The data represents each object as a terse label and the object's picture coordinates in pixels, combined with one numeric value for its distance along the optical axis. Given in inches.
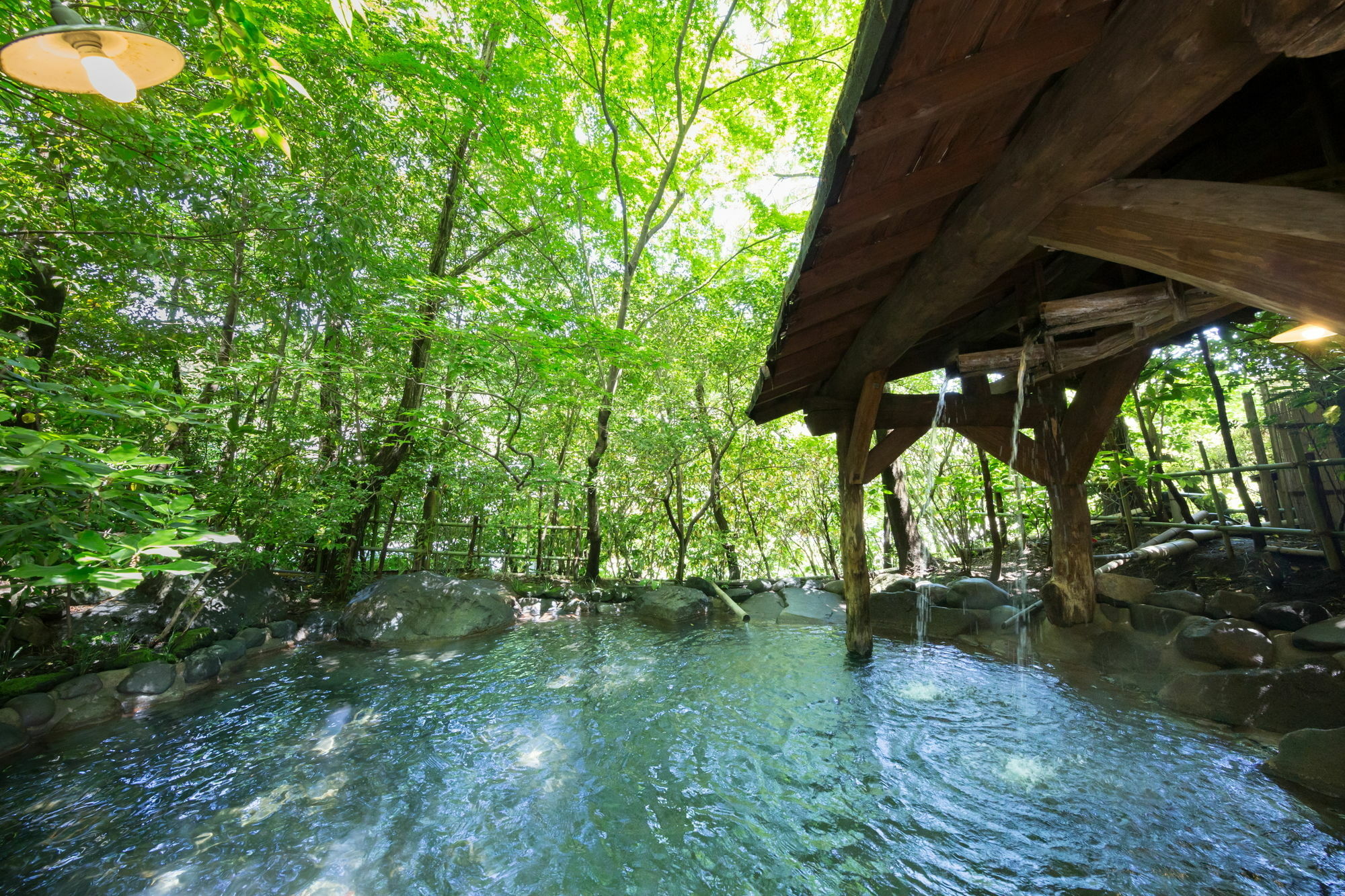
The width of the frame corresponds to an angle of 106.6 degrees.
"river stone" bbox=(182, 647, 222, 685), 192.1
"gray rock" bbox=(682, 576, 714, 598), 366.6
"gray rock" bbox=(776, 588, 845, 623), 309.6
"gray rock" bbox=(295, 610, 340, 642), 265.0
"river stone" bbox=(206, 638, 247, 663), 206.5
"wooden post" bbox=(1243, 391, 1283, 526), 220.8
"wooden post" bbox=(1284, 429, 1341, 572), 165.5
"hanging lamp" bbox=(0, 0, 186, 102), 54.6
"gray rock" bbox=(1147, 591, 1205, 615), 170.4
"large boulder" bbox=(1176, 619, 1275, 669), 142.3
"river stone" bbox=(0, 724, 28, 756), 138.4
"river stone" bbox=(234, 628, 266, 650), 230.4
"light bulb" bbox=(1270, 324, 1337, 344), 104.8
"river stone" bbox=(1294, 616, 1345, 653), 130.3
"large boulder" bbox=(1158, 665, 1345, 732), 120.4
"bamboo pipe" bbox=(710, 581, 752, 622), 316.2
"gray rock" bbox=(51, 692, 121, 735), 157.6
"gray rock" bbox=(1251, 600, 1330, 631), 146.9
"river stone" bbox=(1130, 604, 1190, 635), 167.2
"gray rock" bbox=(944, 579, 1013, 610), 243.6
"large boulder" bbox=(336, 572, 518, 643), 260.5
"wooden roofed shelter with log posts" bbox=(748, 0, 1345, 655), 51.1
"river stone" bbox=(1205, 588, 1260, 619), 161.2
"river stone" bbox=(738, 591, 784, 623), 320.6
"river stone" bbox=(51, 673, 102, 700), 162.4
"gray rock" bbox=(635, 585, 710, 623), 321.4
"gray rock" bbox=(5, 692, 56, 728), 149.7
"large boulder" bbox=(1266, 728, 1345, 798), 101.3
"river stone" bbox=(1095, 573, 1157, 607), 185.2
